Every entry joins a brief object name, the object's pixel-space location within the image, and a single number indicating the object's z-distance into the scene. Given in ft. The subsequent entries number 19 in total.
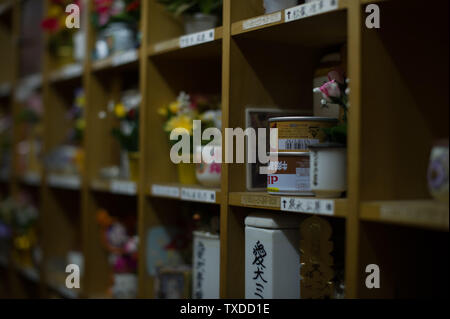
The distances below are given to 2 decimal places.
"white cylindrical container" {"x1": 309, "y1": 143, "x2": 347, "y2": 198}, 4.22
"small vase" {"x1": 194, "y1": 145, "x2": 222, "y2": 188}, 5.57
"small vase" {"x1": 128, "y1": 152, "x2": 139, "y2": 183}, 6.99
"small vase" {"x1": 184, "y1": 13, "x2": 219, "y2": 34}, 6.06
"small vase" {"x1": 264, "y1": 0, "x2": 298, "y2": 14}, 5.06
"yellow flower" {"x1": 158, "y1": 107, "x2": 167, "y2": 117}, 6.31
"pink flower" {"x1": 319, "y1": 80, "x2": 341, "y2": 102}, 4.45
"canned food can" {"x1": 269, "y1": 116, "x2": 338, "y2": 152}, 4.61
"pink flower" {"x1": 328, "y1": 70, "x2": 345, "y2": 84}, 4.53
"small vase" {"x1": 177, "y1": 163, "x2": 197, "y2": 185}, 6.22
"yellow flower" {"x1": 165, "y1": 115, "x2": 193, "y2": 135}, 6.09
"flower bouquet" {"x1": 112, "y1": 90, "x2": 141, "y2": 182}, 6.99
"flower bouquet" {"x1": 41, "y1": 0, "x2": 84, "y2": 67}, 8.86
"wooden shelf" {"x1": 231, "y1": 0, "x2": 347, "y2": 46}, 4.33
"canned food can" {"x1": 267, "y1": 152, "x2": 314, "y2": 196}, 4.56
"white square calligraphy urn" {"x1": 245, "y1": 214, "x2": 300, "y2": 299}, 4.76
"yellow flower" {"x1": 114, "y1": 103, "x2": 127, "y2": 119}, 7.31
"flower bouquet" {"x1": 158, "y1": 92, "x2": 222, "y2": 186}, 6.00
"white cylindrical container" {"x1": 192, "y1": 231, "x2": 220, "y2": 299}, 5.63
